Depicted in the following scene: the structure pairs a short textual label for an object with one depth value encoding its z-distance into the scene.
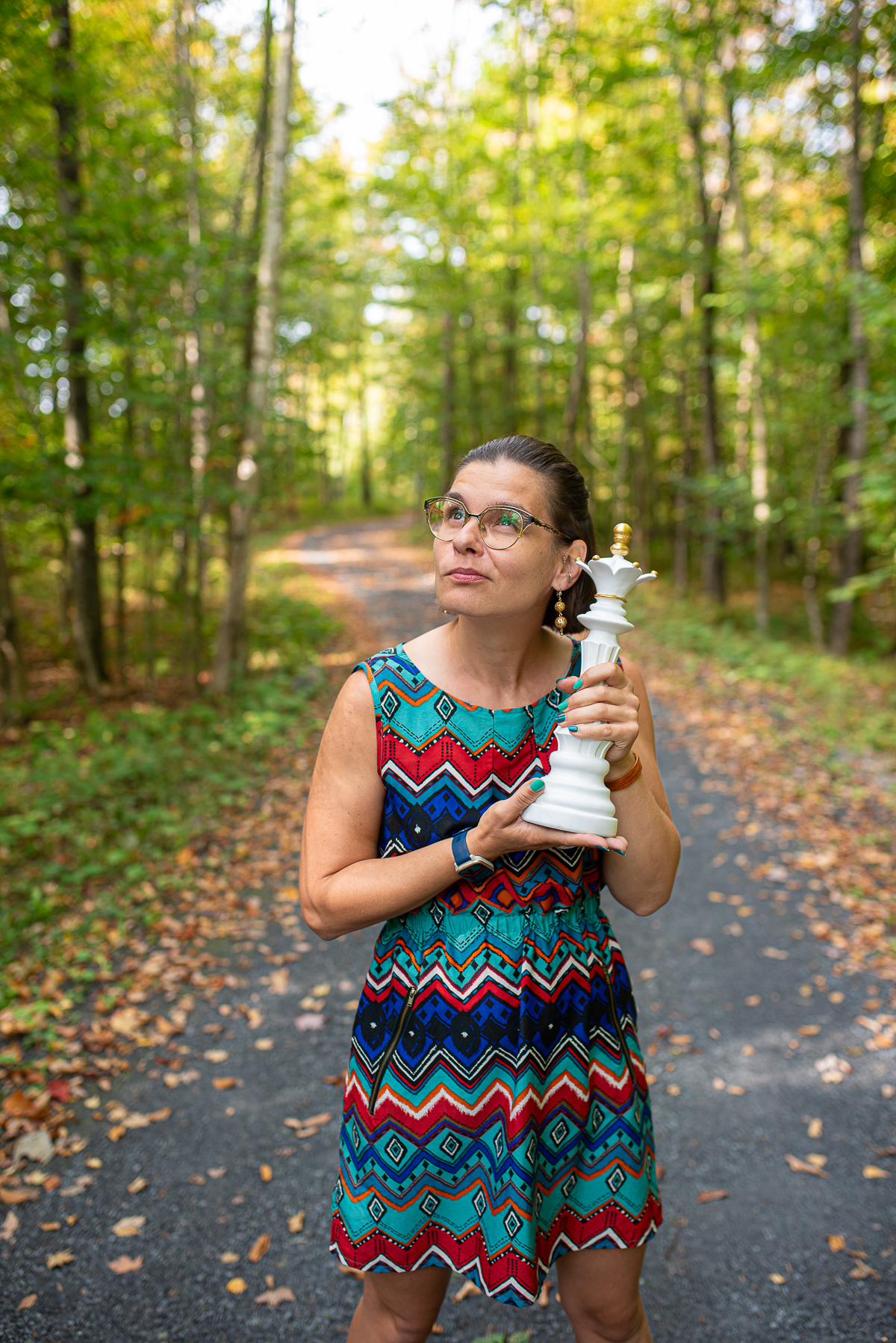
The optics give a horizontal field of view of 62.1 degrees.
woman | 1.56
